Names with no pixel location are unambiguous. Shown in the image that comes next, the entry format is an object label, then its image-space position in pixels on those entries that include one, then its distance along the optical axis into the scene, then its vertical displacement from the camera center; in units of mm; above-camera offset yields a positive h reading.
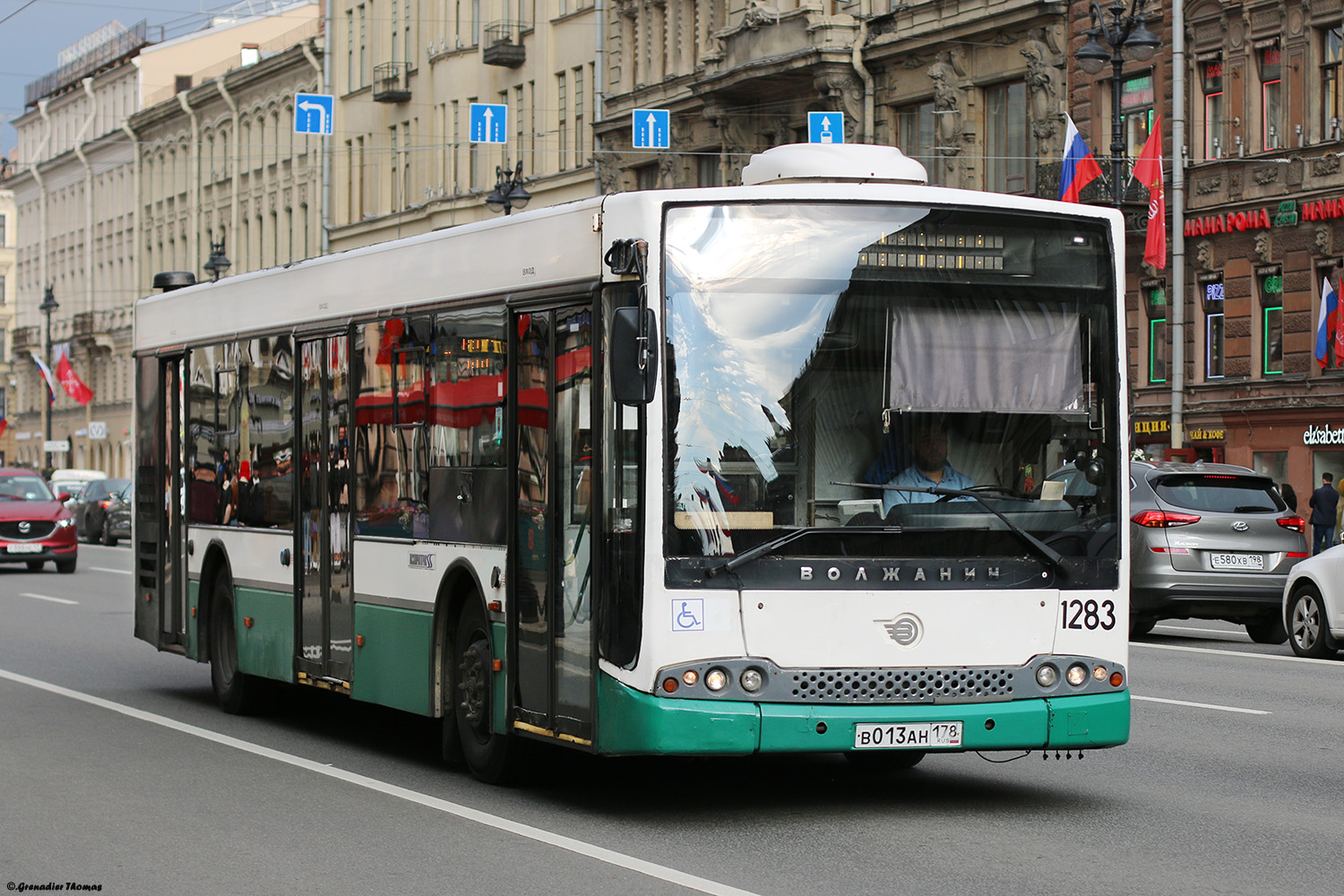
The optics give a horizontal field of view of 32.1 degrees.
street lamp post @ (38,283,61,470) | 84000 +6130
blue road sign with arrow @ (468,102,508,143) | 45156 +6857
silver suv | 21703 -688
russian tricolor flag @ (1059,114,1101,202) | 36219 +4743
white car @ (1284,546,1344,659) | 19500 -1149
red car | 36312 -939
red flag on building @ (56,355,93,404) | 78000 +3003
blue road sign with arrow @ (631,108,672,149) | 47719 +7095
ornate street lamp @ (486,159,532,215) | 38494 +4721
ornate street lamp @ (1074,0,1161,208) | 29781 +5506
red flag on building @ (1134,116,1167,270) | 37625 +4605
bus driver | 9820 +16
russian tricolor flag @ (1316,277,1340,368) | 36125 +2328
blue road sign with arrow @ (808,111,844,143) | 39844 +6066
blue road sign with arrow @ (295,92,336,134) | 43750 +6865
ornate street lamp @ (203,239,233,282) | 52322 +4890
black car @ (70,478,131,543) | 52875 -764
